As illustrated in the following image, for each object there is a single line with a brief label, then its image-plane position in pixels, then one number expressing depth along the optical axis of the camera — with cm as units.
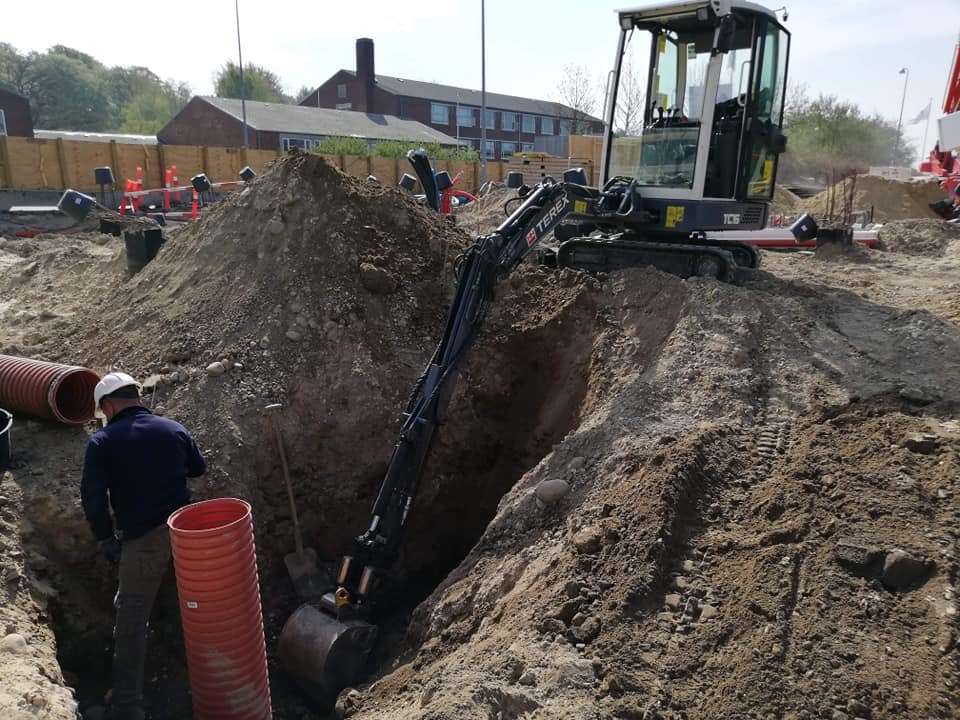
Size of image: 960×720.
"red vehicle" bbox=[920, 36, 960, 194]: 1570
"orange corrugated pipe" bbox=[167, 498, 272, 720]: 411
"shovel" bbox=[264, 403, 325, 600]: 589
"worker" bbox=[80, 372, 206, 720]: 433
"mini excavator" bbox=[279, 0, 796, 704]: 745
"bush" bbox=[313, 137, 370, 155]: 3070
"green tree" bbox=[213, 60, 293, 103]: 5762
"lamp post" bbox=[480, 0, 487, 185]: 2591
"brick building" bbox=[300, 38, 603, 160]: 4966
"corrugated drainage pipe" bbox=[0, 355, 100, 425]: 564
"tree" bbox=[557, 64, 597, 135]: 4676
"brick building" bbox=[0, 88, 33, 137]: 3997
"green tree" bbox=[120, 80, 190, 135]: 5769
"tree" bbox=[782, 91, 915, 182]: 4612
